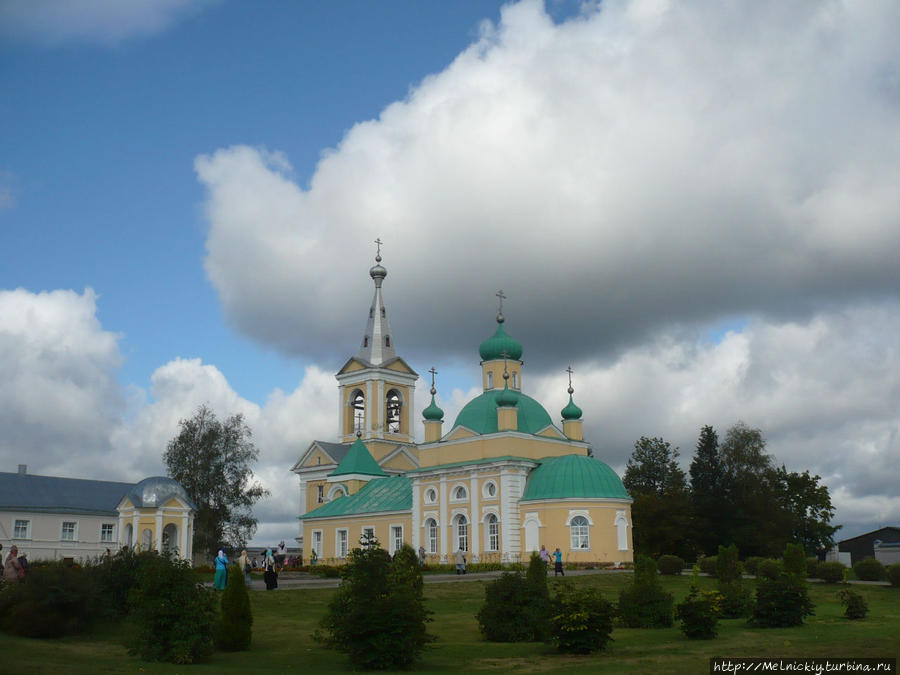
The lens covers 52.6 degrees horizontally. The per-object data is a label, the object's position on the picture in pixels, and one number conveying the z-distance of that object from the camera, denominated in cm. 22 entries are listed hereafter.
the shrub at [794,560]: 3341
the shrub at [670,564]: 4306
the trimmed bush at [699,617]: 2022
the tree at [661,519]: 5922
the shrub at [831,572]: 3781
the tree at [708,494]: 6009
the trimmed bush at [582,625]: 1842
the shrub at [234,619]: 1967
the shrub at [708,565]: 4066
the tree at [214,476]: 5828
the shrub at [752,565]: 4306
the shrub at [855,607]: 2411
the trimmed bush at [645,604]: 2328
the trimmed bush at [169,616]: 1773
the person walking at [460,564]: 4197
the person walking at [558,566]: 3924
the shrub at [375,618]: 1711
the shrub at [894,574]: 3654
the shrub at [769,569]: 3544
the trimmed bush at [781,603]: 2219
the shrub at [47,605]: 2066
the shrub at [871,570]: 4062
